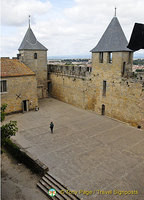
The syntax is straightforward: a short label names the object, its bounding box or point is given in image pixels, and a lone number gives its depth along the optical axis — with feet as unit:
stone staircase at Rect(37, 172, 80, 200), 29.66
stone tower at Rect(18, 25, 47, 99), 79.97
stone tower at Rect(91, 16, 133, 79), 56.70
